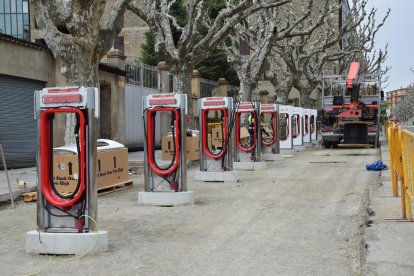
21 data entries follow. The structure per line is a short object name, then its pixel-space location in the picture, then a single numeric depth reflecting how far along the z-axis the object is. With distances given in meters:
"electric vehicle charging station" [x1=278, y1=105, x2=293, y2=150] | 25.59
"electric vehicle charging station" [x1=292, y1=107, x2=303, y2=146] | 28.44
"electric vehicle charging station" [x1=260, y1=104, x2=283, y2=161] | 21.59
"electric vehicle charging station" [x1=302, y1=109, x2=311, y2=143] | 30.72
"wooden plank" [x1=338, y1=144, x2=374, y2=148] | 27.42
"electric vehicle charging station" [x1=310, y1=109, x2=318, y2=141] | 33.28
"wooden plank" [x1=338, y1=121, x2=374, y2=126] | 27.34
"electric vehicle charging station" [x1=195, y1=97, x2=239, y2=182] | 14.00
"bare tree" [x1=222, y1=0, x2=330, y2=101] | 25.58
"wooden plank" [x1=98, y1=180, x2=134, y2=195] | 12.26
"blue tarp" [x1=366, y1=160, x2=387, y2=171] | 16.27
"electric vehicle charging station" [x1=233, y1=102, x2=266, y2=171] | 17.67
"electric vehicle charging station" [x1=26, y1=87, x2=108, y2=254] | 6.52
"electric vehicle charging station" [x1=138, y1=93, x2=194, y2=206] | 10.34
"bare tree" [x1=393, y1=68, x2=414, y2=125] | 81.78
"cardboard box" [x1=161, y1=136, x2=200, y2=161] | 19.09
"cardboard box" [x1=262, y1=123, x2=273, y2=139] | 24.47
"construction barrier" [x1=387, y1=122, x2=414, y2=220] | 7.35
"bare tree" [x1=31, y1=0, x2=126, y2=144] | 12.32
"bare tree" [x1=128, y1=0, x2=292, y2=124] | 19.39
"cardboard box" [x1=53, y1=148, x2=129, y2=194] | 10.79
